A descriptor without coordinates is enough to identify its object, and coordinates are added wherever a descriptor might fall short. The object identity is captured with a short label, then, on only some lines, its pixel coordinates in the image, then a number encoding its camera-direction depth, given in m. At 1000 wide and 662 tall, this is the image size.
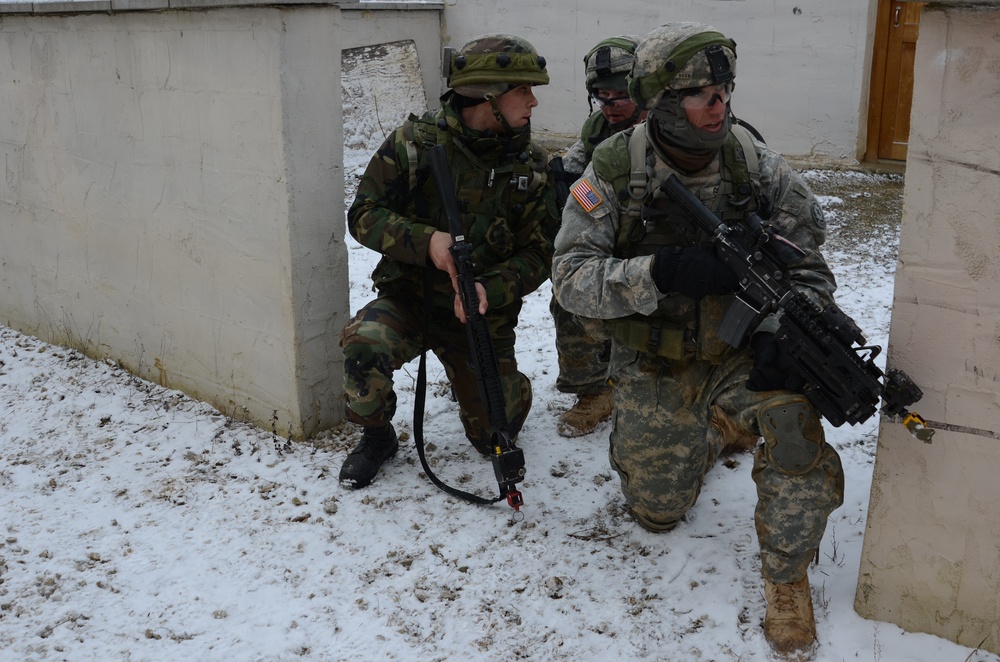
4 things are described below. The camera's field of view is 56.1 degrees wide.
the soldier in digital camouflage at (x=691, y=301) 2.73
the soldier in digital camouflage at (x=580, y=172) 3.89
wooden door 6.86
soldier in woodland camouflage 3.54
